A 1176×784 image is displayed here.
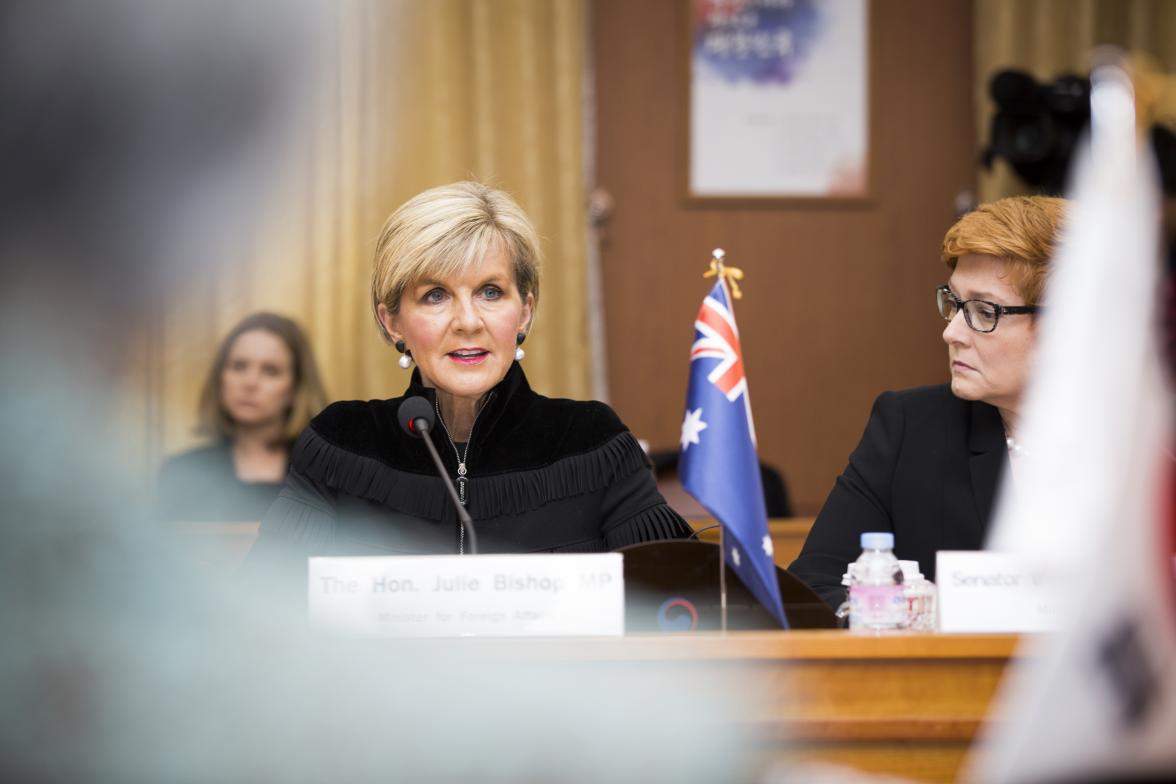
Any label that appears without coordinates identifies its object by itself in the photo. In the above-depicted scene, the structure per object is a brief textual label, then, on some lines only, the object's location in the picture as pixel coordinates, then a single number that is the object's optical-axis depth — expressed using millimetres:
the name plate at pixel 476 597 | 2821
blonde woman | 3222
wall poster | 5345
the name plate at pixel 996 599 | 2828
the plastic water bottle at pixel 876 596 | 2889
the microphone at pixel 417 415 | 3061
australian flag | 2900
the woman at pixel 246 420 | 4589
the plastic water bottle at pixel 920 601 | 2948
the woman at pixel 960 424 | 3217
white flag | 2188
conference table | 2767
